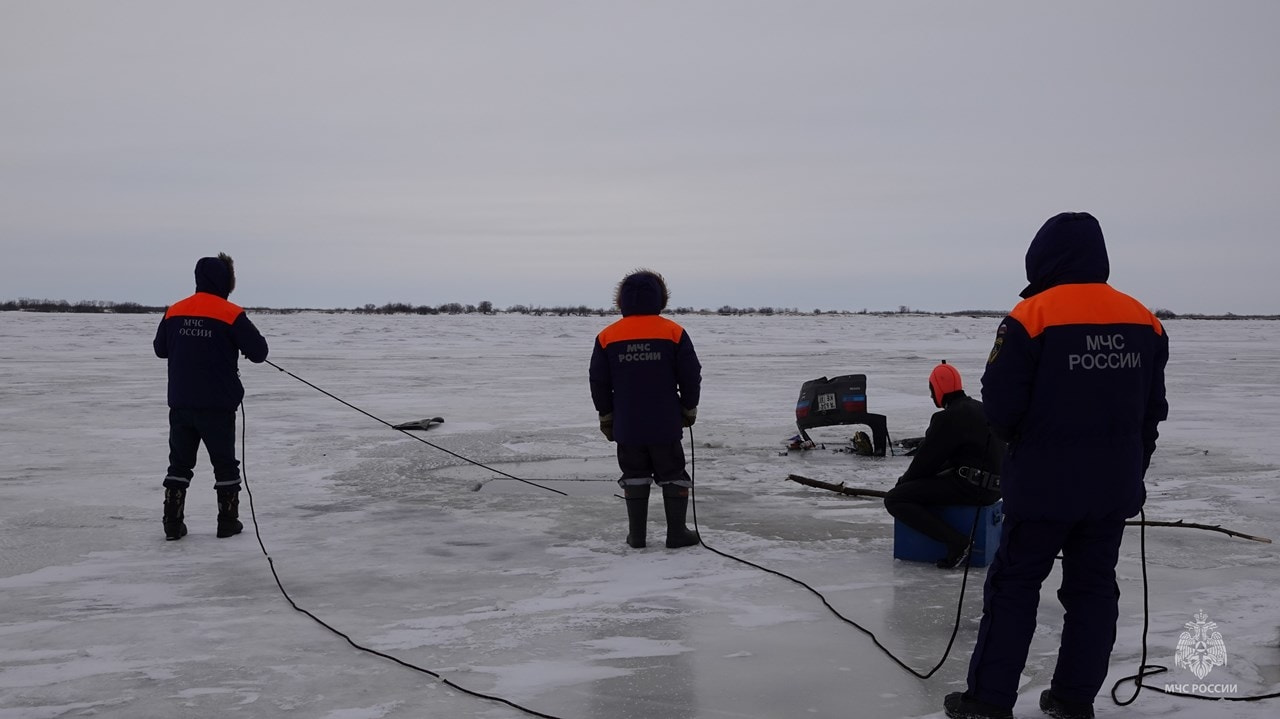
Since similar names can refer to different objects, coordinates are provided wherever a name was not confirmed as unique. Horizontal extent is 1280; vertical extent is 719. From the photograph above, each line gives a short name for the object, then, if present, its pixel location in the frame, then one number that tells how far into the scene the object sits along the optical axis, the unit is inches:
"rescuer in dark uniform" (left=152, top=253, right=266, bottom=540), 229.6
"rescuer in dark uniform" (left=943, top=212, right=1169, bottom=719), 116.9
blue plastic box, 195.9
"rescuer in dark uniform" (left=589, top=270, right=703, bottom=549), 219.1
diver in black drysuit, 185.6
